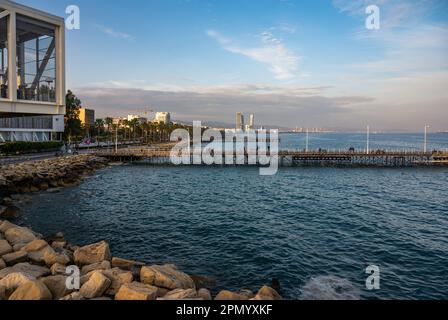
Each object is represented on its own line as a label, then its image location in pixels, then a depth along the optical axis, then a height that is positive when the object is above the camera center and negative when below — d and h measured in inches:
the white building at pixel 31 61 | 929.5 +240.8
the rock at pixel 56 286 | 440.4 -182.7
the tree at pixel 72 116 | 3116.4 +278.6
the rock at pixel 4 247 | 581.9 -175.6
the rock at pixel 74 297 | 412.2 -182.1
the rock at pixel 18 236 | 661.9 -177.6
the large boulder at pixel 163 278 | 480.1 -187.5
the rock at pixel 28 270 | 487.2 -182.7
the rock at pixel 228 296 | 423.8 -184.9
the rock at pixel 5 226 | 723.9 -173.1
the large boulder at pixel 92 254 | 586.6 -187.9
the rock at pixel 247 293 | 478.2 -214.1
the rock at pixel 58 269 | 511.2 -186.2
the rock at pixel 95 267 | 533.3 -188.4
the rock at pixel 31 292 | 402.9 -173.2
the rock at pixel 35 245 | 601.5 -176.4
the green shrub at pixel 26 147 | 2145.7 -13.9
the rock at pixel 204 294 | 443.0 -192.4
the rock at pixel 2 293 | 420.6 -180.7
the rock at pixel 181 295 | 413.4 -181.2
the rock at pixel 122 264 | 579.4 -201.3
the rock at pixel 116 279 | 454.6 -181.2
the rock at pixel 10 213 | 1033.8 -207.4
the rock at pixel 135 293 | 404.2 -174.2
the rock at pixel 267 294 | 435.6 -197.8
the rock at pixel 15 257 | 548.6 -180.4
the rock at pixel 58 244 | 664.0 -195.1
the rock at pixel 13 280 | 429.4 -169.7
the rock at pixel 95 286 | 430.0 -178.1
